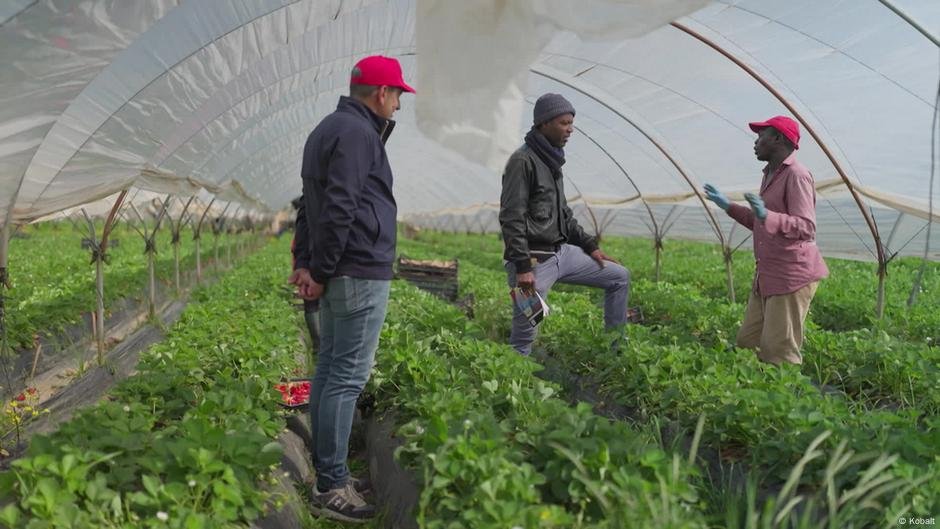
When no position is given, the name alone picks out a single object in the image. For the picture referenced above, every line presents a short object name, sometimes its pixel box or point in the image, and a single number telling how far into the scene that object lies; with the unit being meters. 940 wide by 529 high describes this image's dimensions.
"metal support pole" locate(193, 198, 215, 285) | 12.47
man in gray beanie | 4.35
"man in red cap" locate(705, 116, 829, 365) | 4.48
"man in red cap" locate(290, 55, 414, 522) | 2.96
